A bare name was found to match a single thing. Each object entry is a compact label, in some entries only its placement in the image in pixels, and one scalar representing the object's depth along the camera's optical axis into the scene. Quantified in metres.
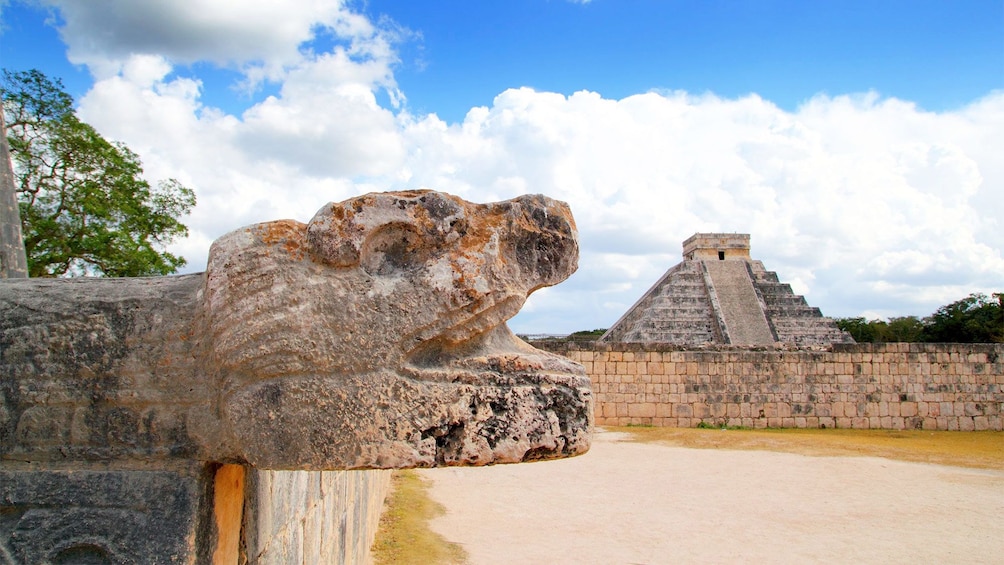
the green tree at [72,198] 15.60
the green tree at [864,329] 44.81
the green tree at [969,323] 32.42
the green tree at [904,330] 40.48
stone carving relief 1.54
